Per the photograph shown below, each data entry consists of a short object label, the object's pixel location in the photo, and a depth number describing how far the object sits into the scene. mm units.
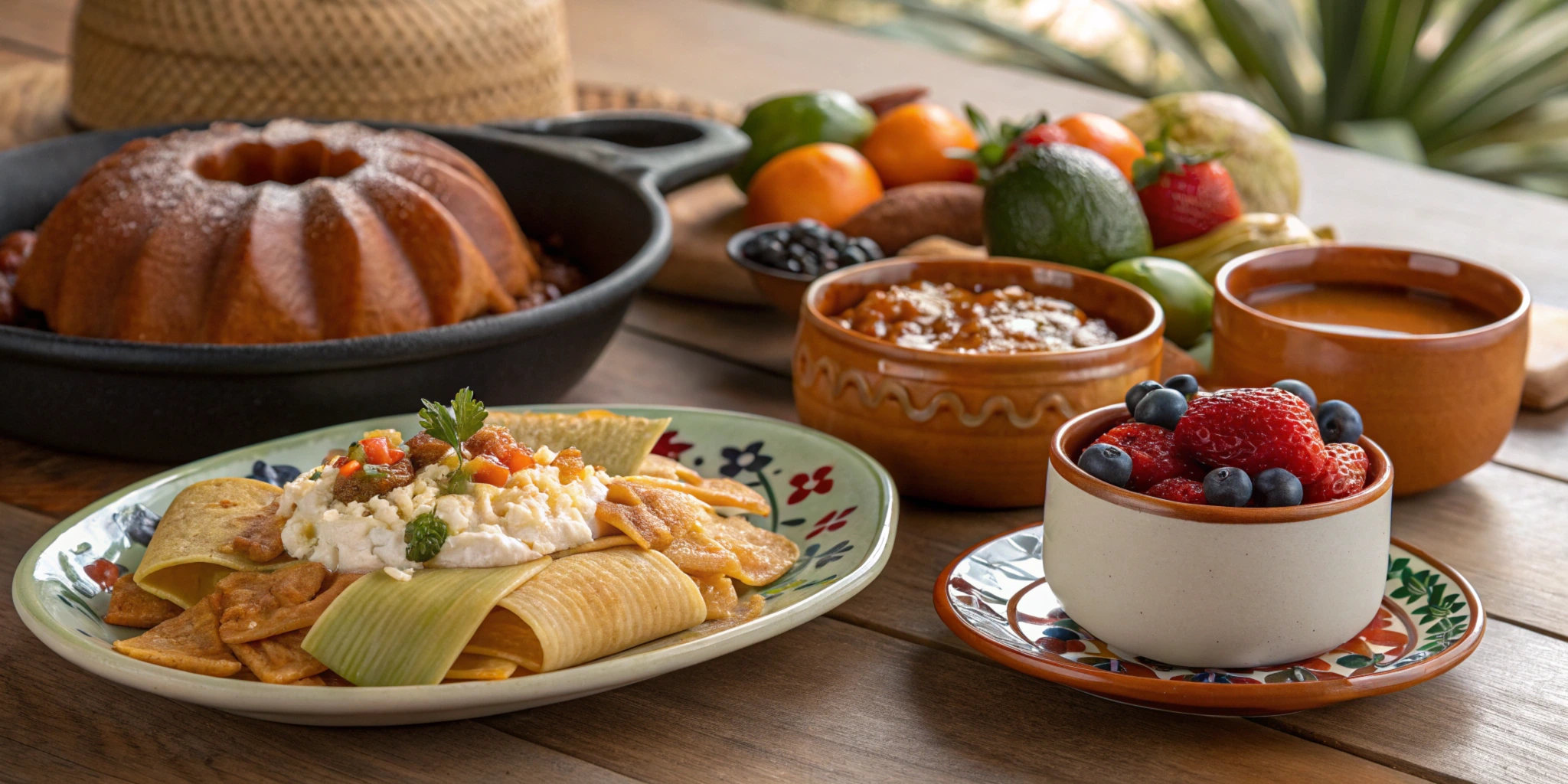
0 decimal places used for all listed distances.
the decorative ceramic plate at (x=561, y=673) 874
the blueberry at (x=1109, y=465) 913
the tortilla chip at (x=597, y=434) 988
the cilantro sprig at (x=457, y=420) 933
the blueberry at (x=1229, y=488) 896
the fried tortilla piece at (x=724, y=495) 982
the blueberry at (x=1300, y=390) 945
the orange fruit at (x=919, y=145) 1290
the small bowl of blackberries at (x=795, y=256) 1167
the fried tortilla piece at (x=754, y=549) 955
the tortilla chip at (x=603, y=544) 923
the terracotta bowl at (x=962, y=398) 1019
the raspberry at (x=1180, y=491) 904
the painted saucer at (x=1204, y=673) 894
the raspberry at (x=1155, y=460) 918
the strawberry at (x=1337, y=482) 905
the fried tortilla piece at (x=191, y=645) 888
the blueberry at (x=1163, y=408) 932
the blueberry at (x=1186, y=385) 952
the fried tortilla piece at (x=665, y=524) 932
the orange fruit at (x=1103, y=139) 1236
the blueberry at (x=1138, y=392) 943
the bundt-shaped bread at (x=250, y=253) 1058
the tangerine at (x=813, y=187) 1252
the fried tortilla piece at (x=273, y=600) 897
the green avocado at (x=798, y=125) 1314
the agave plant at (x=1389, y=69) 4004
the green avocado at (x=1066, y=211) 1133
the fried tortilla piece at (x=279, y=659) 887
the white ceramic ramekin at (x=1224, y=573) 895
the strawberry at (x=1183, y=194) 1192
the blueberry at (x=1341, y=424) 931
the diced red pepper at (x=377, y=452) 929
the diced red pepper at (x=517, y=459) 934
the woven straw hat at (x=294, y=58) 1304
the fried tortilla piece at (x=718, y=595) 931
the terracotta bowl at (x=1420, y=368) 1017
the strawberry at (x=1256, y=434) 904
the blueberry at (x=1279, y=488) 895
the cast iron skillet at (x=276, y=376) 1006
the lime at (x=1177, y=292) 1118
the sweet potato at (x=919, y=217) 1227
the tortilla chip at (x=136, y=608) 922
